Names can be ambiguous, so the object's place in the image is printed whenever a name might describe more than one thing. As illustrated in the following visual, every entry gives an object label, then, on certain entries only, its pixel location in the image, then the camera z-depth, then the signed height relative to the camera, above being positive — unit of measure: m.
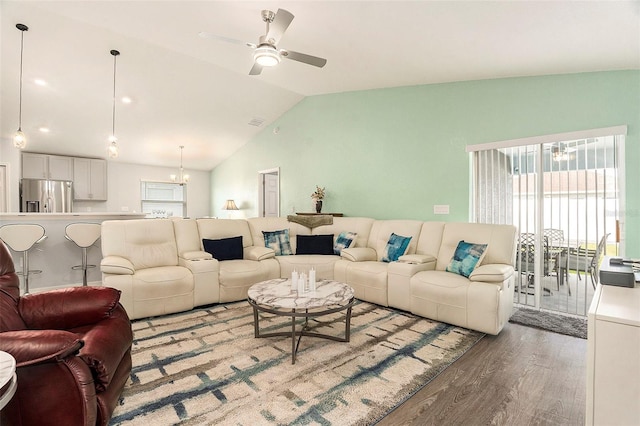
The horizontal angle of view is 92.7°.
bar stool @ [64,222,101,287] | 3.82 -0.27
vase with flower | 5.65 +0.29
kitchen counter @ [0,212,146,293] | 4.00 -0.58
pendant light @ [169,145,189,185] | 7.35 +0.90
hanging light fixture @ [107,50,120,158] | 4.07 +0.98
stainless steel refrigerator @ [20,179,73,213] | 6.23 +0.36
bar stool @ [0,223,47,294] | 3.46 -0.28
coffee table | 2.36 -0.71
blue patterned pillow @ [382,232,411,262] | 3.89 -0.44
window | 8.34 +0.41
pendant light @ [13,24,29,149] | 3.52 +0.89
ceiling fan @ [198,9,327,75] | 2.36 +1.42
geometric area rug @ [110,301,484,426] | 1.73 -1.12
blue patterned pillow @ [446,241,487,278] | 3.13 -0.47
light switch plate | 4.18 +0.06
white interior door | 7.27 +0.46
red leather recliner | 1.26 -0.66
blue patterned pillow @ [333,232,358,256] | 4.50 -0.42
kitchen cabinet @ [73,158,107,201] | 7.06 +0.80
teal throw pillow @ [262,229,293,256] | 4.54 -0.43
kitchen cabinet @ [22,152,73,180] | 6.51 +1.01
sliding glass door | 3.14 +0.09
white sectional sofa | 2.96 -0.64
